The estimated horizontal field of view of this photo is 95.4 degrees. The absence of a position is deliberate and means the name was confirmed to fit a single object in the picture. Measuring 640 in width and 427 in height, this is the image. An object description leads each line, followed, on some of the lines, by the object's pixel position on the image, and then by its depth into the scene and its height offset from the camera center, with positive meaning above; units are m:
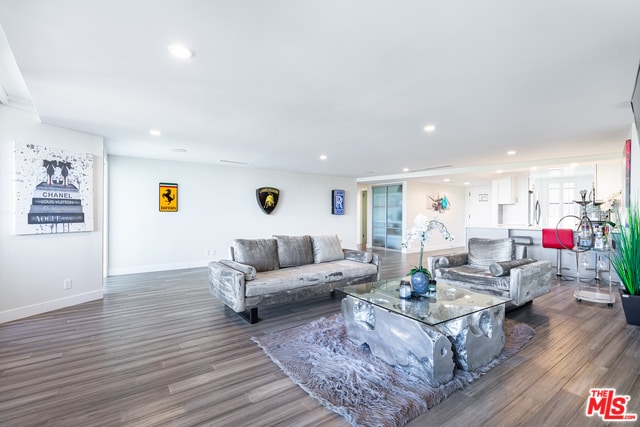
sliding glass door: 9.36 -0.12
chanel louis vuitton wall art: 3.45 +0.29
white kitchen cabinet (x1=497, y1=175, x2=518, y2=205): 8.41 +0.66
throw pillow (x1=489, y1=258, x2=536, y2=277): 3.61 -0.68
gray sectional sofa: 3.27 -0.78
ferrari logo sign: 6.14 +0.33
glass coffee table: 2.11 -0.94
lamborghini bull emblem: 7.34 +0.37
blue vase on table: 2.72 -0.66
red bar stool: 5.09 -0.46
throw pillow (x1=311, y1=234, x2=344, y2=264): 4.51 -0.58
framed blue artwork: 8.79 +0.32
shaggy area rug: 1.80 -1.22
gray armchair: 3.44 -0.78
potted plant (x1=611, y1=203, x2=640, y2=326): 3.13 -0.62
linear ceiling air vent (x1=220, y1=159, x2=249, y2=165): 6.35 +1.12
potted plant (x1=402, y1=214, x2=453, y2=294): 2.73 -0.23
